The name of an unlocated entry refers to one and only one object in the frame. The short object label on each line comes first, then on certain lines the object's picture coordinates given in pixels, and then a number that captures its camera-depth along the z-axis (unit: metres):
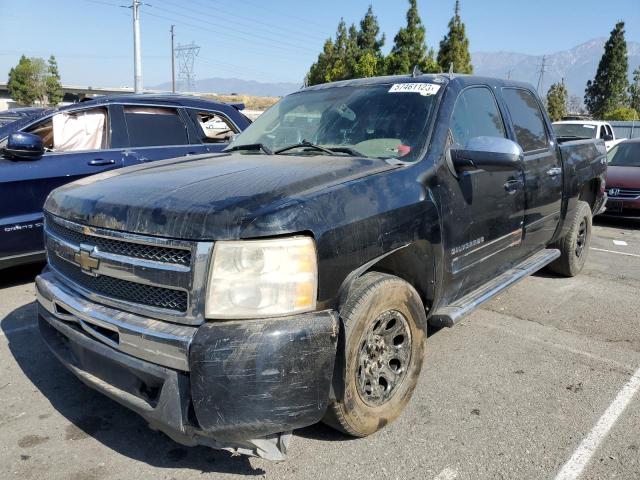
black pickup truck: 2.14
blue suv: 4.76
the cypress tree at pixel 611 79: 40.38
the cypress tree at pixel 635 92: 45.40
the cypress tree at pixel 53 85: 58.88
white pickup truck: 15.34
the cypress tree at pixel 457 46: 27.56
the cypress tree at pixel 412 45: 27.42
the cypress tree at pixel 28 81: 57.03
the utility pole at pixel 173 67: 54.76
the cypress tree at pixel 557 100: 45.34
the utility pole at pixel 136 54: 21.05
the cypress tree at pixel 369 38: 33.94
